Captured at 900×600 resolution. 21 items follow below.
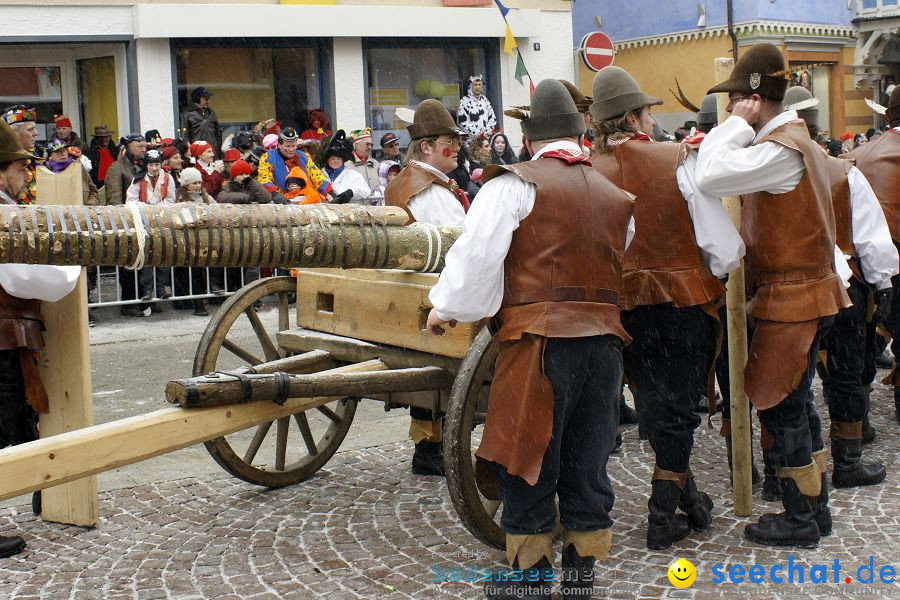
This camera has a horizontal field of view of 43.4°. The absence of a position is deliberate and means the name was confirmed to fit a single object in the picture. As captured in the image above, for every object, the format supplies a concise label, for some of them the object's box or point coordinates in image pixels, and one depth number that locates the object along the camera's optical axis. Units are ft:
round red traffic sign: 48.80
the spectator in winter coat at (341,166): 36.01
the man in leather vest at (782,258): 14.17
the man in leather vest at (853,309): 17.38
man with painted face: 18.31
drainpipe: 65.92
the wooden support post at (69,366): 15.74
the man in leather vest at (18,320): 14.85
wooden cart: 13.66
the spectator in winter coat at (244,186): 34.24
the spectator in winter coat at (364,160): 37.65
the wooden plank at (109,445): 11.60
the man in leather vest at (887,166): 20.02
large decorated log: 12.10
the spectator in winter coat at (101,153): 39.30
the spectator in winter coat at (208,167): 35.73
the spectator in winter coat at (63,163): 33.58
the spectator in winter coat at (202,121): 42.52
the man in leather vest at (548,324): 12.33
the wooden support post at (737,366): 15.49
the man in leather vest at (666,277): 14.62
